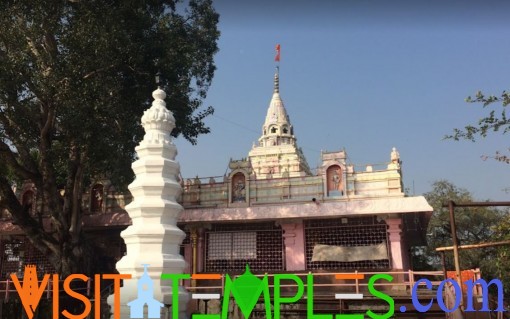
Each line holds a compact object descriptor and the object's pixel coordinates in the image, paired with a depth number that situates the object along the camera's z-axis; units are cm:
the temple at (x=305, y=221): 1605
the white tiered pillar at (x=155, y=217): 822
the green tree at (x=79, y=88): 1312
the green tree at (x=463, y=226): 2847
